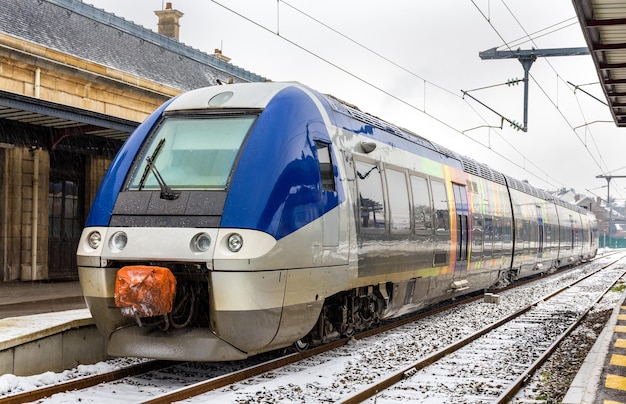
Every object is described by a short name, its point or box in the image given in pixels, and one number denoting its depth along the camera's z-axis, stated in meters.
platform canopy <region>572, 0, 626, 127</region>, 9.55
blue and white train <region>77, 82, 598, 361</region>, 7.16
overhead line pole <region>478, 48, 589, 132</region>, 17.94
